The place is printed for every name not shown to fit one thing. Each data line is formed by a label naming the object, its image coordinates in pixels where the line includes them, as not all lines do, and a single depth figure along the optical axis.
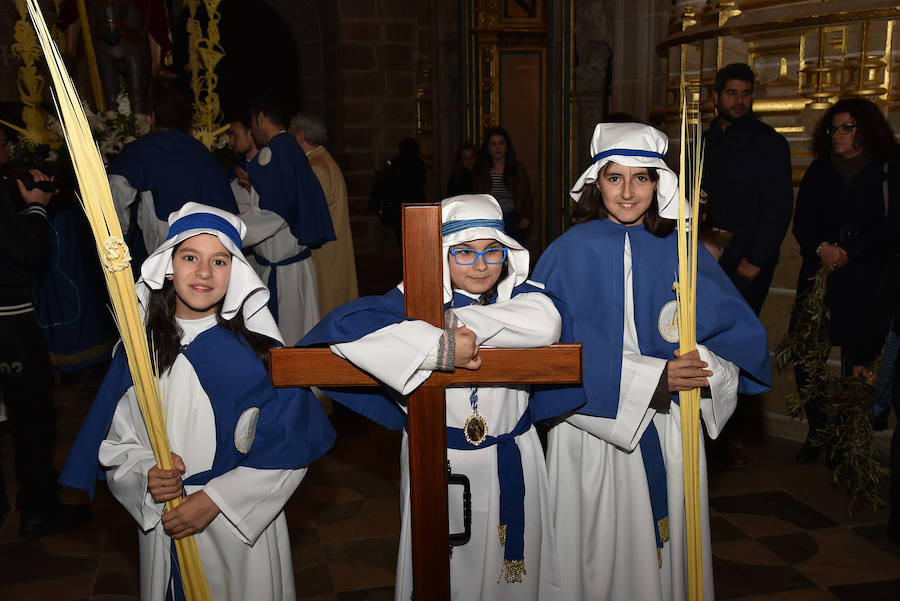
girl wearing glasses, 2.08
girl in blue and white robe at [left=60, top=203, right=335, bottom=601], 2.11
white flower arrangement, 5.23
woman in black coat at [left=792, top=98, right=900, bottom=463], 4.21
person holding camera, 3.52
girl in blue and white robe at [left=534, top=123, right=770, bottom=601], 2.48
